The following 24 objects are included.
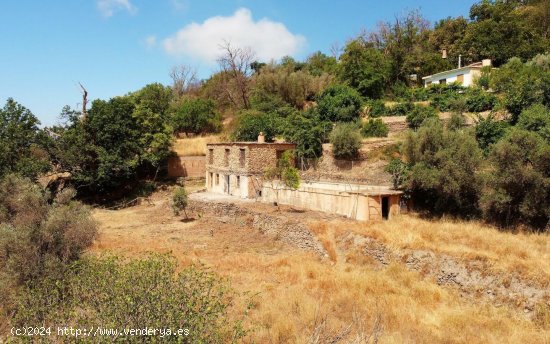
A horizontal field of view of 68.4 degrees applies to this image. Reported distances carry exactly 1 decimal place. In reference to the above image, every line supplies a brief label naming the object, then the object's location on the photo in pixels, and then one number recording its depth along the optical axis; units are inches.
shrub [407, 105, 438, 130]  1154.0
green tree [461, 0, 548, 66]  1467.8
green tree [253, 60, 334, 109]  1678.2
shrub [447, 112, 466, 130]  1050.1
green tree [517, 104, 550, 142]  859.8
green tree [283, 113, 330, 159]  1146.0
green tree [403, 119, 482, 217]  702.8
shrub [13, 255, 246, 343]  293.6
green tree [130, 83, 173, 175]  1283.2
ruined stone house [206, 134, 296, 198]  1065.5
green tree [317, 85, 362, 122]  1300.4
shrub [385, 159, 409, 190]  835.4
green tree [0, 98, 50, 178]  1100.5
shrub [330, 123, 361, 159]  1087.6
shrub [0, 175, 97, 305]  514.6
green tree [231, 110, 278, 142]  1309.1
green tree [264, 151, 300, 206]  934.3
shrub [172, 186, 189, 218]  1038.4
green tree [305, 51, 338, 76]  1885.3
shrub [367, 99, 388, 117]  1318.9
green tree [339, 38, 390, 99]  1493.6
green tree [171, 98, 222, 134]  1603.1
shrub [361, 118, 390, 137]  1181.1
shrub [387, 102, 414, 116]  1266.0
